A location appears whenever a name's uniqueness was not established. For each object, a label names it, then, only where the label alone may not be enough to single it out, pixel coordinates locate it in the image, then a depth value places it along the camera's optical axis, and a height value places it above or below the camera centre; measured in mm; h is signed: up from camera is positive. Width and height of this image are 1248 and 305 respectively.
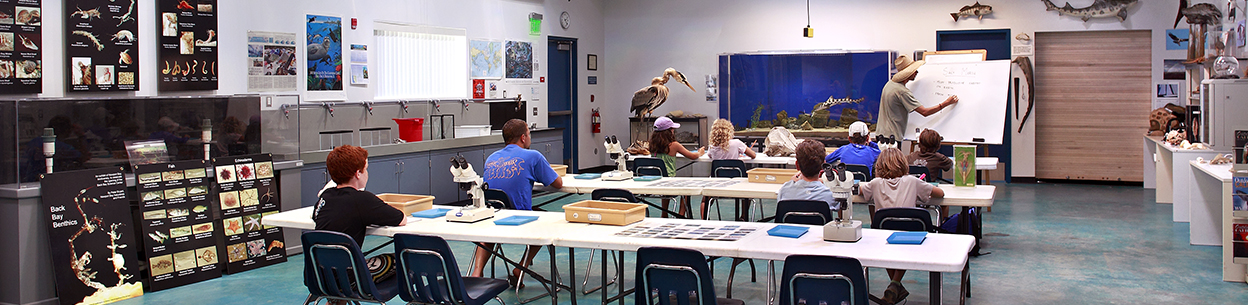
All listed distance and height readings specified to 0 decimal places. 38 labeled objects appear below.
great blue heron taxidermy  11039 +403
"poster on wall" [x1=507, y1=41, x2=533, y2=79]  11445 +881
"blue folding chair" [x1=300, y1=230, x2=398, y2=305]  3908 -610
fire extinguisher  13312 +104
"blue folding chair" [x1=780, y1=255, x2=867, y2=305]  3201 -545
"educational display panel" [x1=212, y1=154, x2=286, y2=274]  6469 -563
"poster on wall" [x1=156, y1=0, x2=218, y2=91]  6898 +677
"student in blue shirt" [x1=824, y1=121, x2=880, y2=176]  7223 -190
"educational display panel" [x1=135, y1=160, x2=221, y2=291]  5961 -610
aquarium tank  11562 +505
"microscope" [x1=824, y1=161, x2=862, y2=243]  3795 -353
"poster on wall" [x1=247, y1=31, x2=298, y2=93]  7938 +615
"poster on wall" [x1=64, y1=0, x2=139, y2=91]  6156 +610
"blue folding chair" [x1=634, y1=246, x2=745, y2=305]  3441 -570
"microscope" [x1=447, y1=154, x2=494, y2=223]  4602 -314
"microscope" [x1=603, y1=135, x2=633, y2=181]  6613 -233
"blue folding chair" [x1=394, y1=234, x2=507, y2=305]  3803 -606
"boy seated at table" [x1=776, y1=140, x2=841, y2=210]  4789 -283
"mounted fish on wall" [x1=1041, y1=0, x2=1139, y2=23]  10695 +1359
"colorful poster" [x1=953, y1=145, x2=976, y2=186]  5836 -249
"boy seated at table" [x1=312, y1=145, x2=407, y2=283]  4160 -339
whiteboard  10328 +328
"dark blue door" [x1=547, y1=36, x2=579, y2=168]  12492 +548
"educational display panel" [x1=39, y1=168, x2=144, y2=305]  5445 -629
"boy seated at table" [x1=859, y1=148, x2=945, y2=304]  5508 -365
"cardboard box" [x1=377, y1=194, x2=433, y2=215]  4898 -389
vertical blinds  9625 +755
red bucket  9125 +16
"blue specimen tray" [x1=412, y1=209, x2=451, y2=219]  4811 -440
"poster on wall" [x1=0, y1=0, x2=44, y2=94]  5672 +553
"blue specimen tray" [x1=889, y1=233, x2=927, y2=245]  3715 -456
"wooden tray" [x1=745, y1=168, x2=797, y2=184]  6238 -329
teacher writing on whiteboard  10356 +258
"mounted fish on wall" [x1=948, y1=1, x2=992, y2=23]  11227 +1416
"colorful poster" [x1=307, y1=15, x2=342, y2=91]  8633 +746
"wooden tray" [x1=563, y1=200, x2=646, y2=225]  4344 -402
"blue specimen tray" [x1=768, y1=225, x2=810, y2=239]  3955 -455
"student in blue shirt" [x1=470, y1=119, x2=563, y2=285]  5672 -261
